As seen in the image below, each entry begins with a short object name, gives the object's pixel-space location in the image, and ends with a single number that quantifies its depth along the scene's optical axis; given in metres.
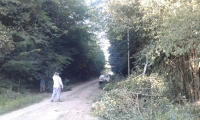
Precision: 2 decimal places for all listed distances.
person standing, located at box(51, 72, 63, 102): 14.98
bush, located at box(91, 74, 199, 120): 10.02
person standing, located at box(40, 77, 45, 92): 20.81
